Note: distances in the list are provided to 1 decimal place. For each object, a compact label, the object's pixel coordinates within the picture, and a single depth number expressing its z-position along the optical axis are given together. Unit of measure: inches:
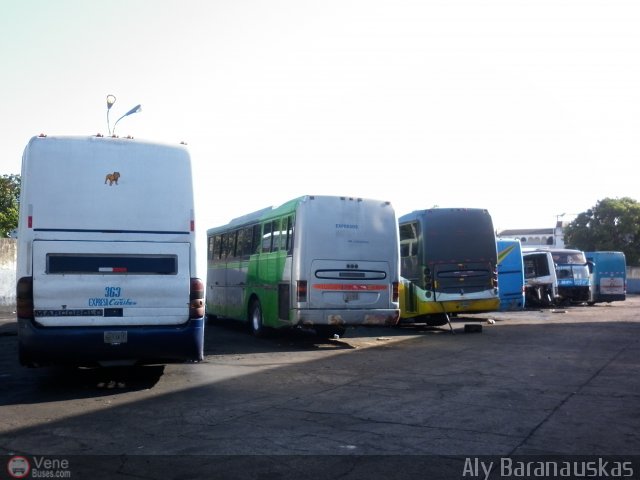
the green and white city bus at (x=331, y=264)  584.7
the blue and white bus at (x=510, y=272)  1104.2
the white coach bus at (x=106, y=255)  366.0
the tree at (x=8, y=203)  1418.6
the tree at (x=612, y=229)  2503.7
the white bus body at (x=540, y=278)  1323.8
